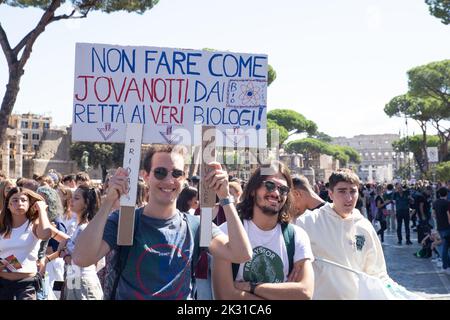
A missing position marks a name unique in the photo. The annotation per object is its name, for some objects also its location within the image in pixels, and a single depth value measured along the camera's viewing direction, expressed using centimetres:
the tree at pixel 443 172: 2916
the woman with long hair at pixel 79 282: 390
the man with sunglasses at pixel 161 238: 255
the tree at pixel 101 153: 5803
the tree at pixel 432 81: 3775
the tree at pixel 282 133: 6131
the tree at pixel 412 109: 4956
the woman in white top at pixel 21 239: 414
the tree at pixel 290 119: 7412
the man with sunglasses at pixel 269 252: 277
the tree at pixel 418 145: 6519
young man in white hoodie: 337
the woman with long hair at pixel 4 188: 471
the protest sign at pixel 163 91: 325
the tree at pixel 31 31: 1189
